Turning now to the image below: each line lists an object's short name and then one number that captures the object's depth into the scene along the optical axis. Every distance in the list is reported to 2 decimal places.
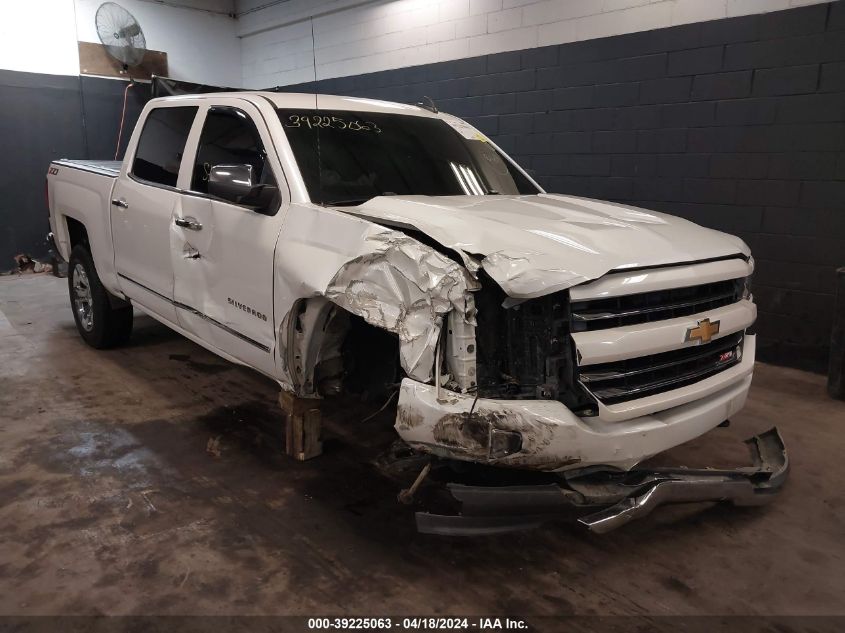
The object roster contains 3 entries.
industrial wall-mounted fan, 9.45
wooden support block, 3.31
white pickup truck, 2.30
